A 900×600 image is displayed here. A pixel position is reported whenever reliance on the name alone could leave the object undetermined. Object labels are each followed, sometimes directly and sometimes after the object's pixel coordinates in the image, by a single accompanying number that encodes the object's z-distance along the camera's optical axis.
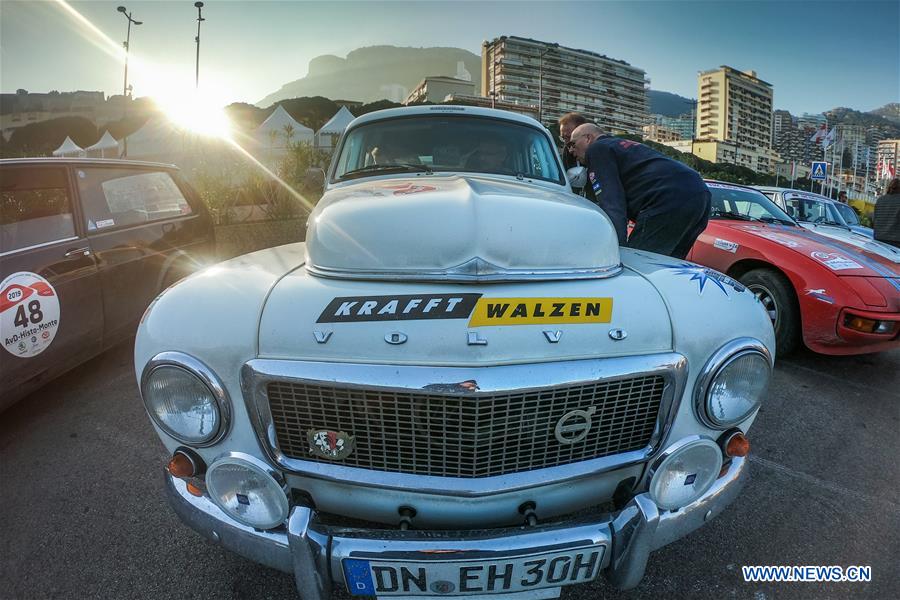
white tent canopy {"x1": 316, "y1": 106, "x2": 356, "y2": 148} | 22.22
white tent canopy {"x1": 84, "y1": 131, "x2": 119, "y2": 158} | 23.08
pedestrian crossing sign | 15.47
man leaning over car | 3.54
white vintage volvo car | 1.36
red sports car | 3.61
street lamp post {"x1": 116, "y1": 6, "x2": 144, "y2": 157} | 24.20
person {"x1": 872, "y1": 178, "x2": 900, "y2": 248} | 7.44
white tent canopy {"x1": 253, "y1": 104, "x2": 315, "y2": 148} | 20.03
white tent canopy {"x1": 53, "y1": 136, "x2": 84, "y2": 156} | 23.30
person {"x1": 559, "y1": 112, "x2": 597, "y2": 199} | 4.19
